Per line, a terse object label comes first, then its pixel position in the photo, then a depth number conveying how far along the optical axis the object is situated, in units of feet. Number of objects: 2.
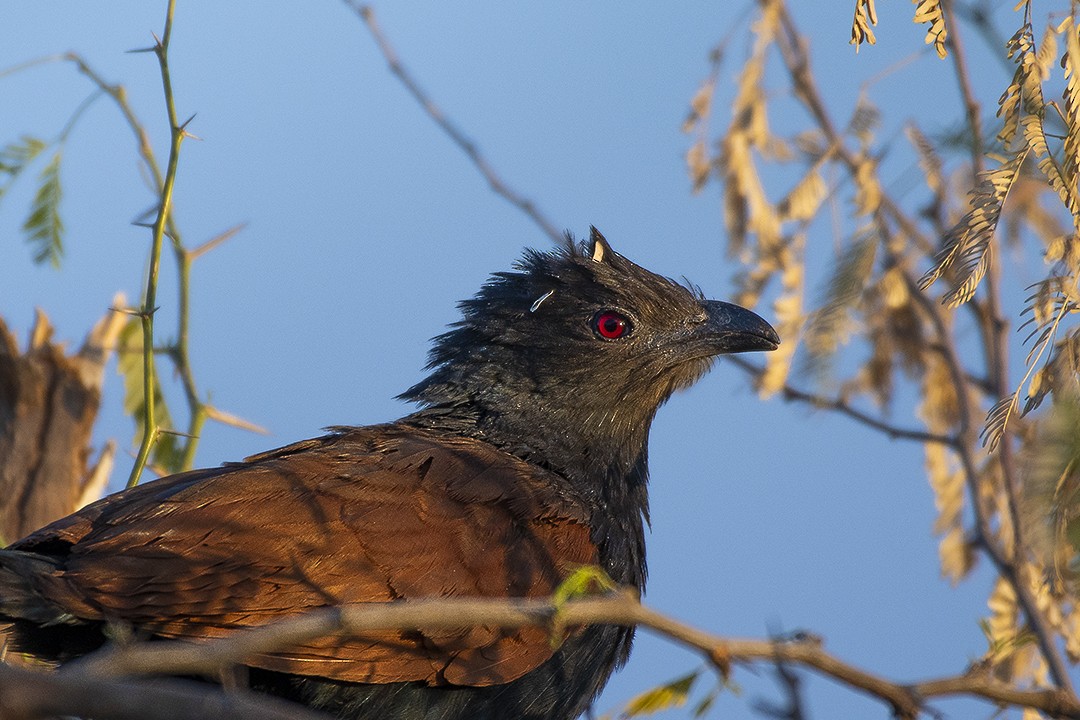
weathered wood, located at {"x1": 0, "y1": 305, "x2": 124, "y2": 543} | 32.45
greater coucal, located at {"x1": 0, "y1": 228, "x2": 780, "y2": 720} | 18.90
